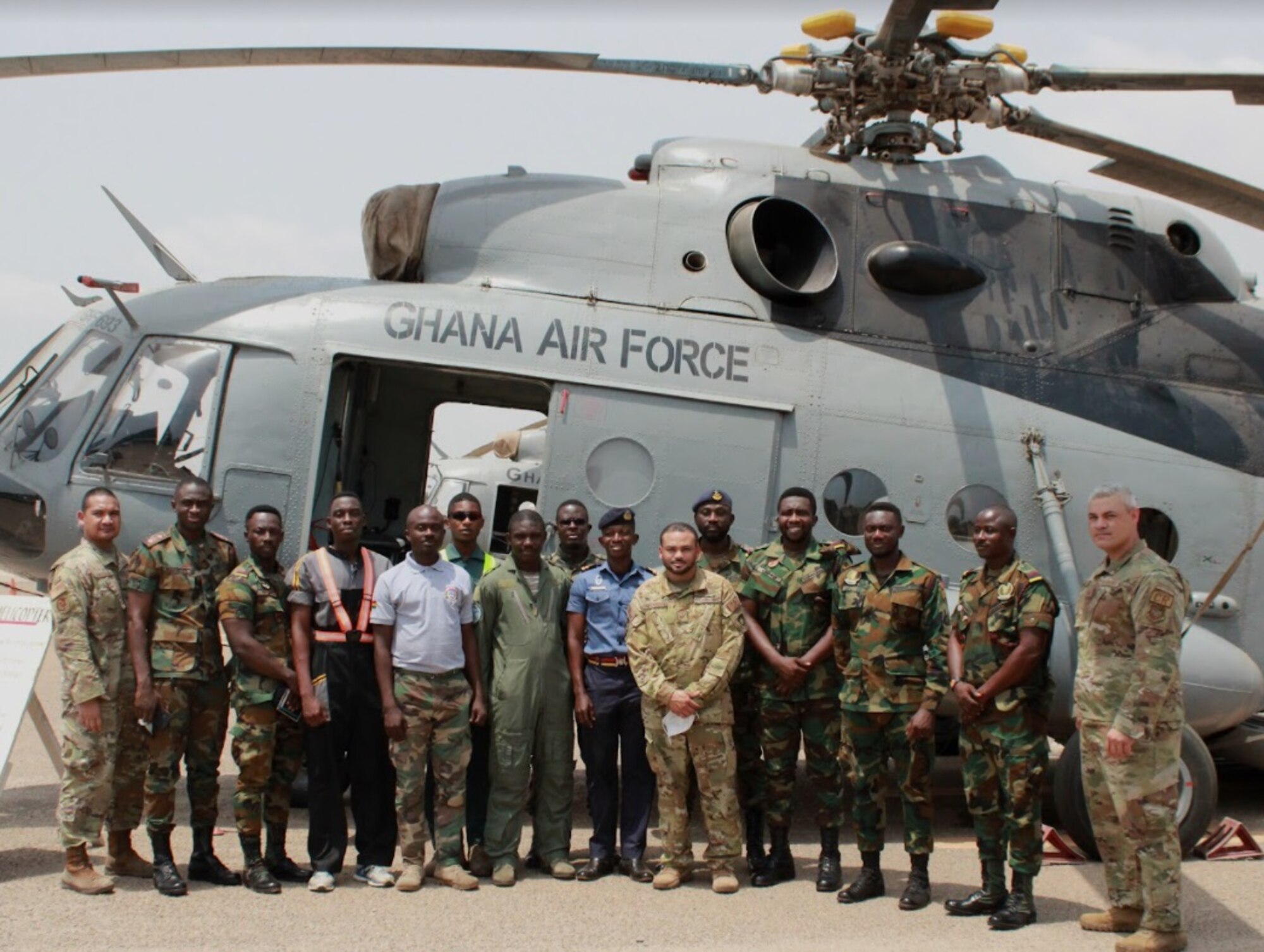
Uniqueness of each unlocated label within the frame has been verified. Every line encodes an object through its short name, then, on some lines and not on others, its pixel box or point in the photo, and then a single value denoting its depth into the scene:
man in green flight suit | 5.71
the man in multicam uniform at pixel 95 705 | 5.28
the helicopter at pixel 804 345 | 7.04
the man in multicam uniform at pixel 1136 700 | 4.84
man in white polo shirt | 5.49
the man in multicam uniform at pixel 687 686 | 5.55
